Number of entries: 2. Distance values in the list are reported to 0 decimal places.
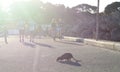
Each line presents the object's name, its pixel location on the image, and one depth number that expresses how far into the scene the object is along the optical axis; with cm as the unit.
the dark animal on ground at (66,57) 665
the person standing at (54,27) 1820
